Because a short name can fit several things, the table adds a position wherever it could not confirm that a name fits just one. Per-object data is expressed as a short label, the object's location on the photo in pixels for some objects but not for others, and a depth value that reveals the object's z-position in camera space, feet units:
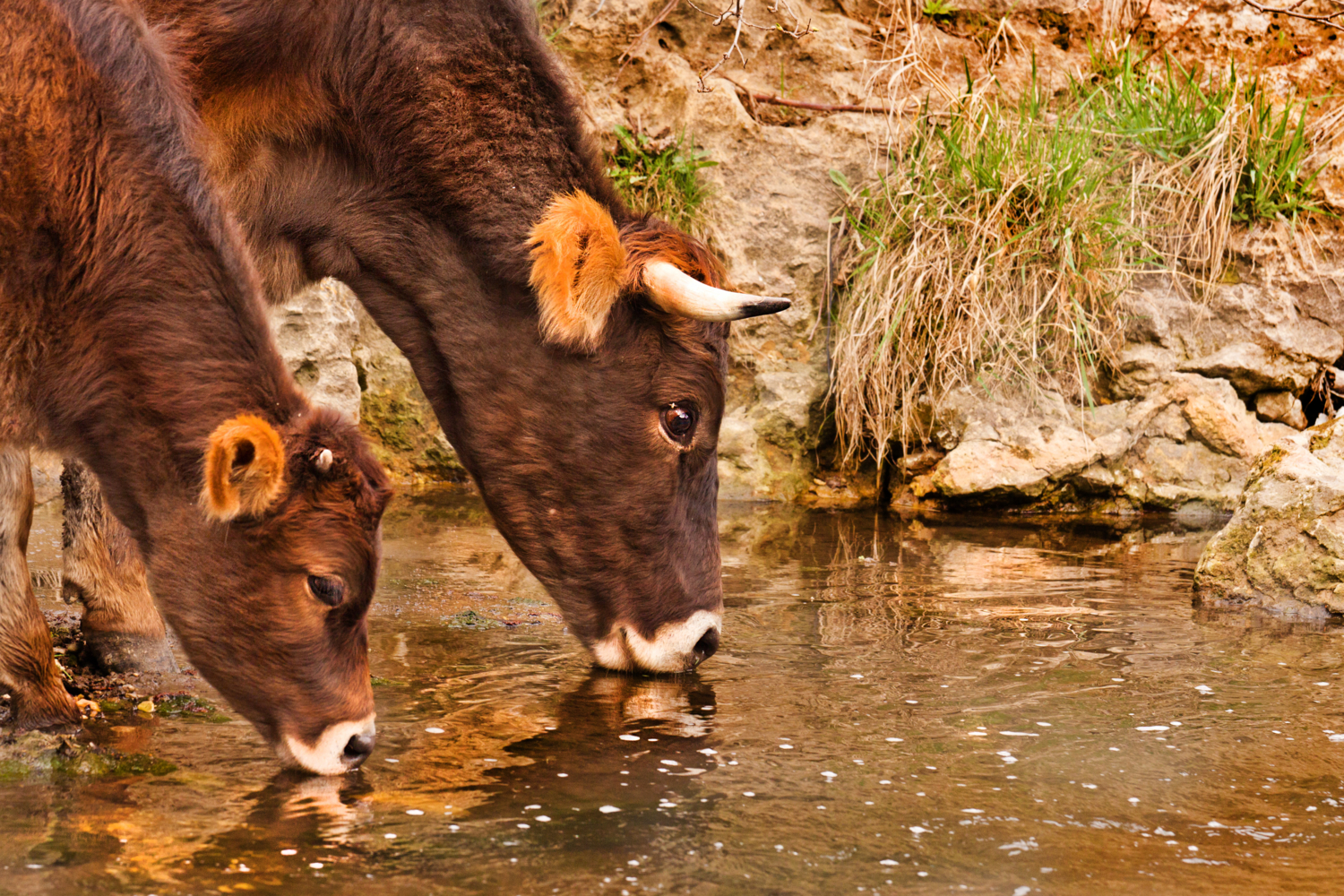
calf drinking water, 22.15
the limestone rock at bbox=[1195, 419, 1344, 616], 35.76
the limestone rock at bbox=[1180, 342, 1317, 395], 56.59
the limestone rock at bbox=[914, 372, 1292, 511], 54.49
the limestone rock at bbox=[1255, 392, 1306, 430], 56.75
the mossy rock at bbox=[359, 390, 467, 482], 60.03
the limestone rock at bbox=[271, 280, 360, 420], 55.42
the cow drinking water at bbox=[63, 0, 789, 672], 28.25
